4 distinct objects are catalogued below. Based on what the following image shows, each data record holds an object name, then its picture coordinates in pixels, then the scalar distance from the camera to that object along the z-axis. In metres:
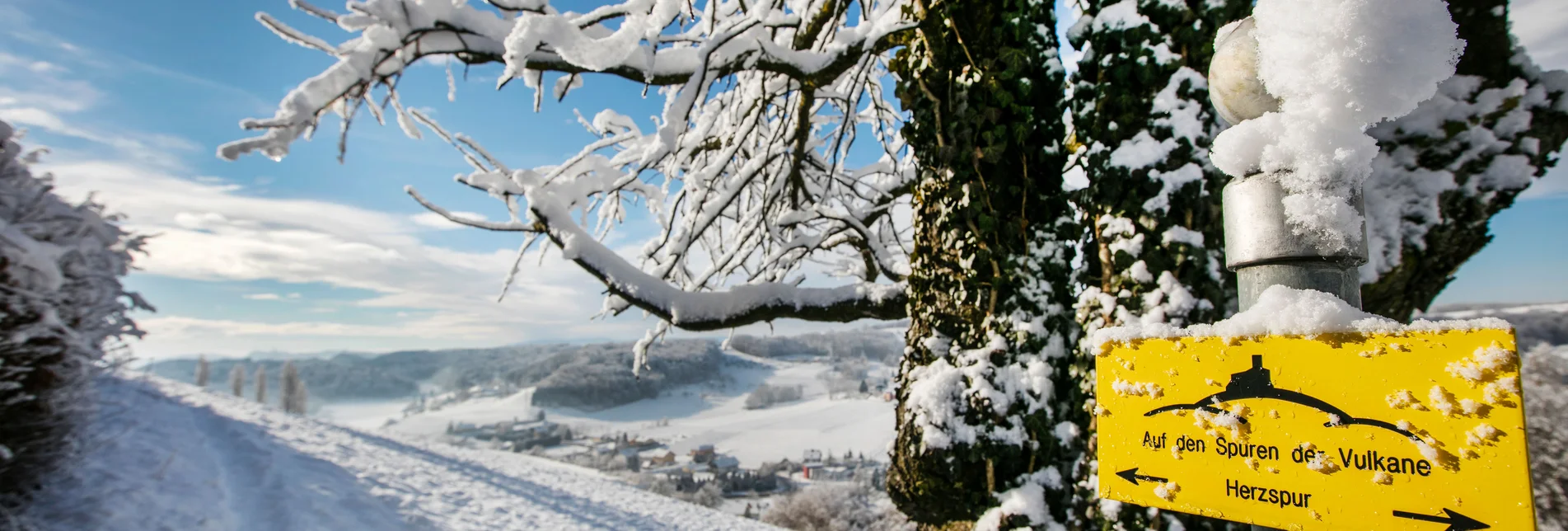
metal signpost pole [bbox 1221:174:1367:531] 0.93
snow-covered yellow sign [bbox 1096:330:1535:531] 0.79
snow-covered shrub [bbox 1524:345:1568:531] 6.67
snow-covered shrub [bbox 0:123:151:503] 3.22
